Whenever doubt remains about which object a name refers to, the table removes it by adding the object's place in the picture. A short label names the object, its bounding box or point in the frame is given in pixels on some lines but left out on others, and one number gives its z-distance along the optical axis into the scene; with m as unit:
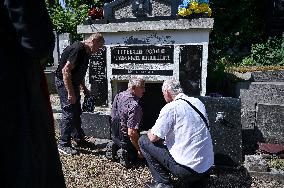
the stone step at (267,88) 3.51
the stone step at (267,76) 4.19
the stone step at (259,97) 3.44
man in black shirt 2.92
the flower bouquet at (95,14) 4.04
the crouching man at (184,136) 2.13
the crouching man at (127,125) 2.66
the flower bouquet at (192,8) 3.50
